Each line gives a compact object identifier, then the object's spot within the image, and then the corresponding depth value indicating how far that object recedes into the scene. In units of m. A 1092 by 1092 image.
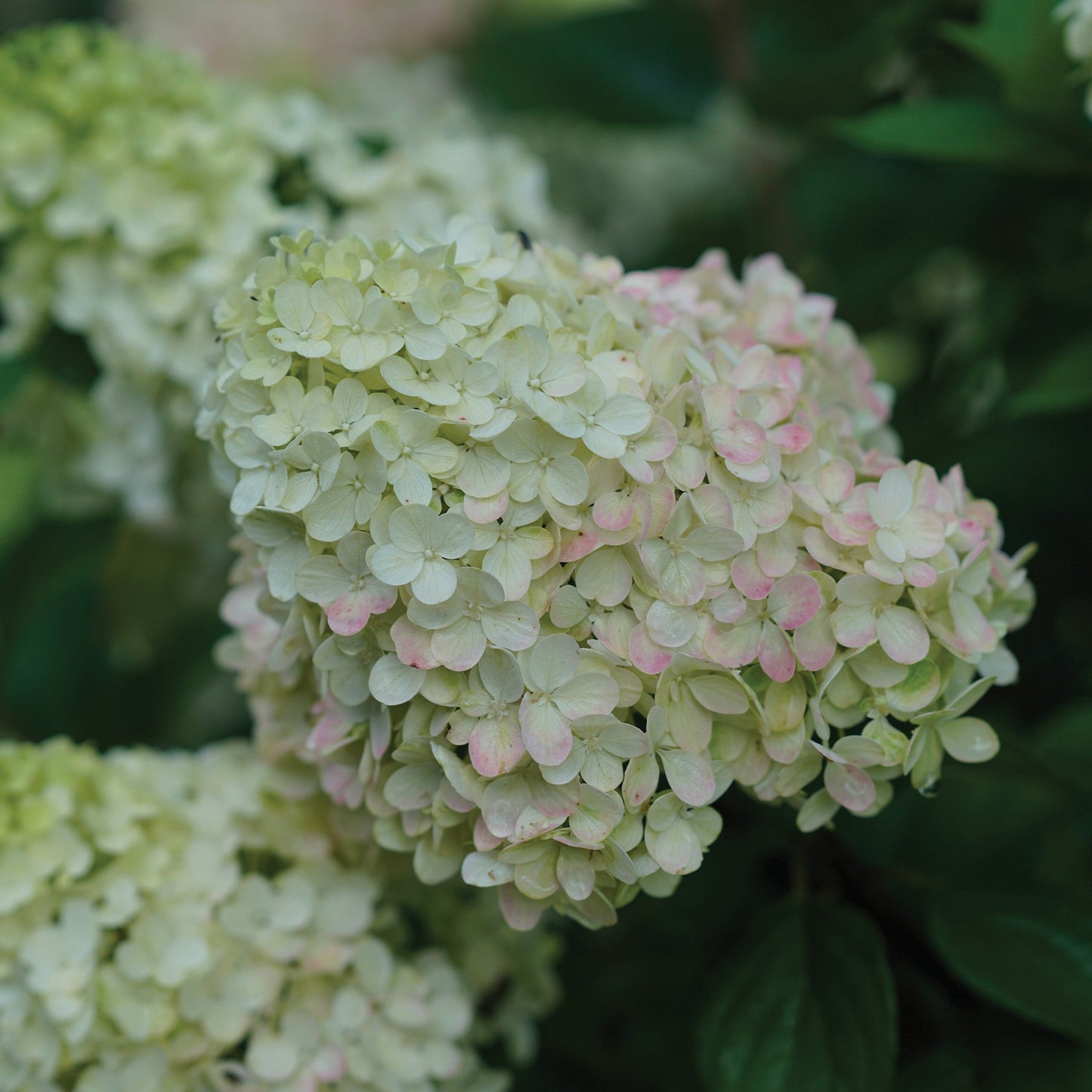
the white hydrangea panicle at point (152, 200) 0.77
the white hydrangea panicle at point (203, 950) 0.55
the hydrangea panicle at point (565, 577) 0.43
